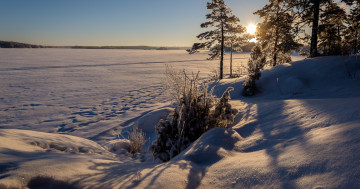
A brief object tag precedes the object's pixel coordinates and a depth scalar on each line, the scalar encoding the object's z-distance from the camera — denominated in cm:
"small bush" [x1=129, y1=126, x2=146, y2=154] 454
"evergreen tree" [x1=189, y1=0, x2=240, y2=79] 1998
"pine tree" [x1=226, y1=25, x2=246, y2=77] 2067
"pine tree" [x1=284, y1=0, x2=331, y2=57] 996
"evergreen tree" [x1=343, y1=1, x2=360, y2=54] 771
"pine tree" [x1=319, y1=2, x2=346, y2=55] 971
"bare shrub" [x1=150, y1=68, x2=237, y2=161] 365
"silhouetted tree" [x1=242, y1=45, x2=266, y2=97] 774
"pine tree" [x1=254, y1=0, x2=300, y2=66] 1005
